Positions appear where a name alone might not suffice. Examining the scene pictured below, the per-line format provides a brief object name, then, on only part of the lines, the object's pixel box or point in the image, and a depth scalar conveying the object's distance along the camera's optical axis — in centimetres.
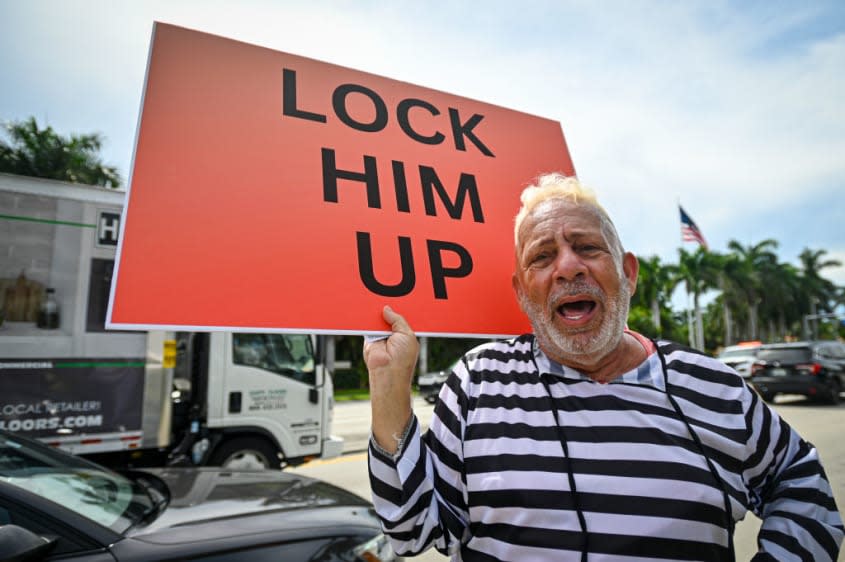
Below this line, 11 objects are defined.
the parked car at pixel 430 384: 1408
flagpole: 3563
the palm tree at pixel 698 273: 3522
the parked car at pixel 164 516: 191
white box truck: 452
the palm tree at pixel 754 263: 3969
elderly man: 109
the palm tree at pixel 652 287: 3228
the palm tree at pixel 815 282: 4812
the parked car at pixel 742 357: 1461
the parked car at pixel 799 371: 1158
